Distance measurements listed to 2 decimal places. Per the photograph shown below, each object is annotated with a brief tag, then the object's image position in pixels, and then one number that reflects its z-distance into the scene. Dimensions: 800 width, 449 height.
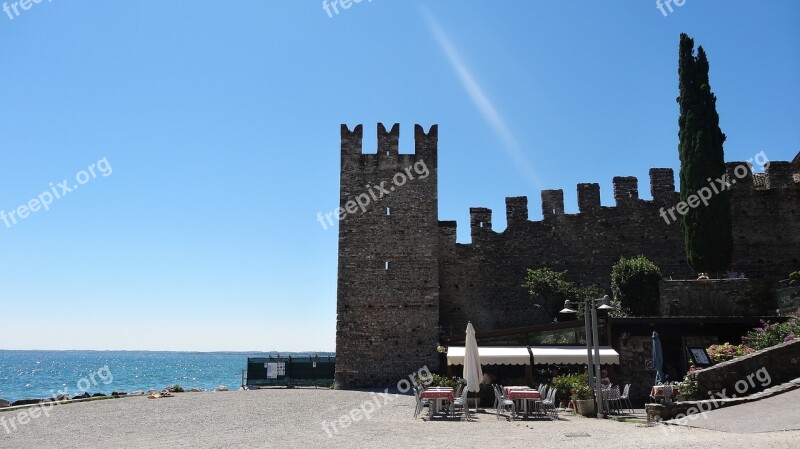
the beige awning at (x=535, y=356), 16.83
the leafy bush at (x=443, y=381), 17.73
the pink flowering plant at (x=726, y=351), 14.34
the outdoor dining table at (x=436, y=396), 13.38
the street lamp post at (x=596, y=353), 12.77
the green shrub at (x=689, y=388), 12.02
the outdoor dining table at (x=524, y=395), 13.01
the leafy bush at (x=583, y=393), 14.34
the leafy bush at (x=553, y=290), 23.53
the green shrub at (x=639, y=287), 22.02
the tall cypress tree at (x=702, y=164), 21.34
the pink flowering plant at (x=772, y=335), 14.23
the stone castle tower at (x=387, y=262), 22.41
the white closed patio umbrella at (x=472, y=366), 14.89
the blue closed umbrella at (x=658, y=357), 14.34
